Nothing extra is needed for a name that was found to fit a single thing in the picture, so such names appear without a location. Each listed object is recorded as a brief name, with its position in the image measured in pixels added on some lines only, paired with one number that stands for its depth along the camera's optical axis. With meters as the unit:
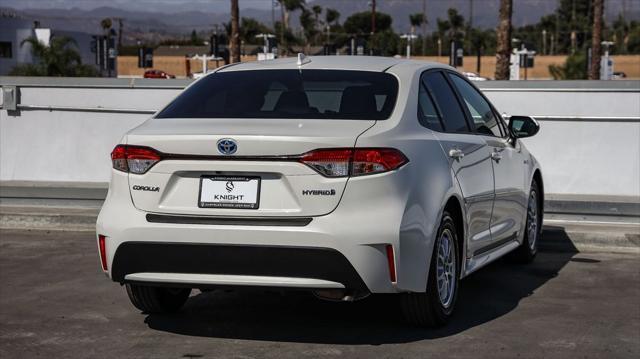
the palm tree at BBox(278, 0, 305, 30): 157.25
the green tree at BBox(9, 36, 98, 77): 55.88
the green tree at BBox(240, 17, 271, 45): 150.96
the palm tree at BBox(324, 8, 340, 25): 173.25
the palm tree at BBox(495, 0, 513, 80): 35.34
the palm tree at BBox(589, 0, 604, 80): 48.44
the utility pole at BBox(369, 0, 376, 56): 129.38
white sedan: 5.83
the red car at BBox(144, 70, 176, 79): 85.95
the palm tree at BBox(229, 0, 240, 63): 56.56
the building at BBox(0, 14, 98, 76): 89.19
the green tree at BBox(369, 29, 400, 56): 137.50
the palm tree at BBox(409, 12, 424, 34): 171.81
